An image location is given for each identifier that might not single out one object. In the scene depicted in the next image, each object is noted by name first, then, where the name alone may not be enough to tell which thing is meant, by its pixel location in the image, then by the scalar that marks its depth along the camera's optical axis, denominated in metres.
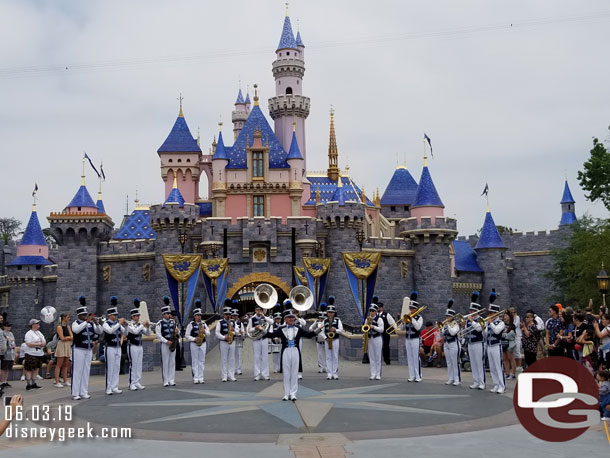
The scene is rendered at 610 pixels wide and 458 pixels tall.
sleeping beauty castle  32.19
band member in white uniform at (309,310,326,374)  14.15
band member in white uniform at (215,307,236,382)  14.51
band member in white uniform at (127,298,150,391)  12.99
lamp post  16.72
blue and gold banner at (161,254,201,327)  20.14
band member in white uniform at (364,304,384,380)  14.31
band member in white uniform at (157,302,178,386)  13.70
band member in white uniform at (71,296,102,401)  11.75
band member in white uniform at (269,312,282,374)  13.84
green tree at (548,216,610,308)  27.27
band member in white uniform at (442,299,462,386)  13.03
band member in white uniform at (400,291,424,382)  13.74
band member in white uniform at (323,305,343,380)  14.59
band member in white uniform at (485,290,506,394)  11.77
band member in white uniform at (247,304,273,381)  14.52
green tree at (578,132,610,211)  27.02
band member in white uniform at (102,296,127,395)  12.34
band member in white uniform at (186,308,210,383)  14.05
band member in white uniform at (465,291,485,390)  12.31
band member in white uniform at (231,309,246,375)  15.12
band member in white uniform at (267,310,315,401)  10.95
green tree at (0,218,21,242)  61.03
